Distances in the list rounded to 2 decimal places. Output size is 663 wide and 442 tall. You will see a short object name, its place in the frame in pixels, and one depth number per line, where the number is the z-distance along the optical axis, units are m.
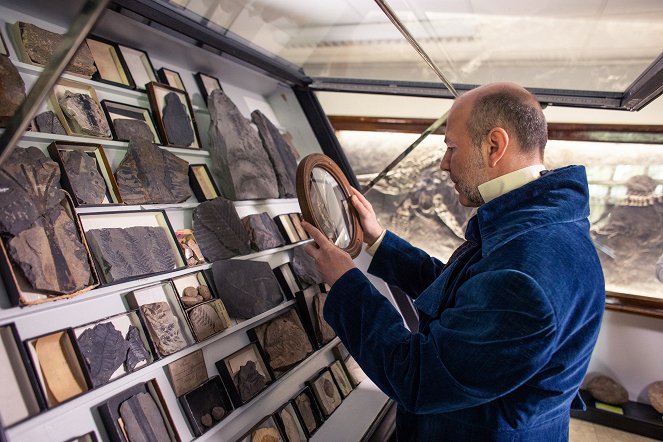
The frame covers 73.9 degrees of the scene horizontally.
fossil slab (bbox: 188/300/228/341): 1.33
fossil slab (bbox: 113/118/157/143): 1.33
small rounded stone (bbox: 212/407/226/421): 1.31
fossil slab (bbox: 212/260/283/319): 1.47
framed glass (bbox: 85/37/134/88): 1.36
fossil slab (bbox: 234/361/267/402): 1.41
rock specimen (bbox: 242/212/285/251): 1.65
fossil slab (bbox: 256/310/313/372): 1.57
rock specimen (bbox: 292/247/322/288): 1.84
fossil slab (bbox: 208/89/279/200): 1.65
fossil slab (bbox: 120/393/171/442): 1.09
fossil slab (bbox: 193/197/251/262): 1.48
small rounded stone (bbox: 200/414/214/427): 1.27
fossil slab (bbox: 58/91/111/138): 1.21
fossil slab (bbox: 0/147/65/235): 0.98
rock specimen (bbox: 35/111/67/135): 1.14
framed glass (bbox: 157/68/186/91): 1.60
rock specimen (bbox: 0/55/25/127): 1.03
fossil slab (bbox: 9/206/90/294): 0.98
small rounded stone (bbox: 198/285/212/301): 1.41
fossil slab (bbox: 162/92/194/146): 1.51
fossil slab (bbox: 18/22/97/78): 1.17
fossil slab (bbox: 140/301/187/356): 1.22
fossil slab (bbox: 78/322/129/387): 1.06
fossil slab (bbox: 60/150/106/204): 1.15
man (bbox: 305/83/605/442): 0.94
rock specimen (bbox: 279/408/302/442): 1.48
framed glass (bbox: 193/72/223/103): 1.76
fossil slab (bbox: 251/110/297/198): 1.93
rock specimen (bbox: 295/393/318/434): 1.57
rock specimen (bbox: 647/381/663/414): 2.81
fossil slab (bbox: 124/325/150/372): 1.15
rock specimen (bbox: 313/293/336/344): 1.78
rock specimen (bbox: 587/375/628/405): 2.97
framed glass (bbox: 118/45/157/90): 1.47
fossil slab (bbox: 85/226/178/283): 1.16
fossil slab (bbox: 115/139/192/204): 1.30
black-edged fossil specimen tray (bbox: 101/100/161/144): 1.33
